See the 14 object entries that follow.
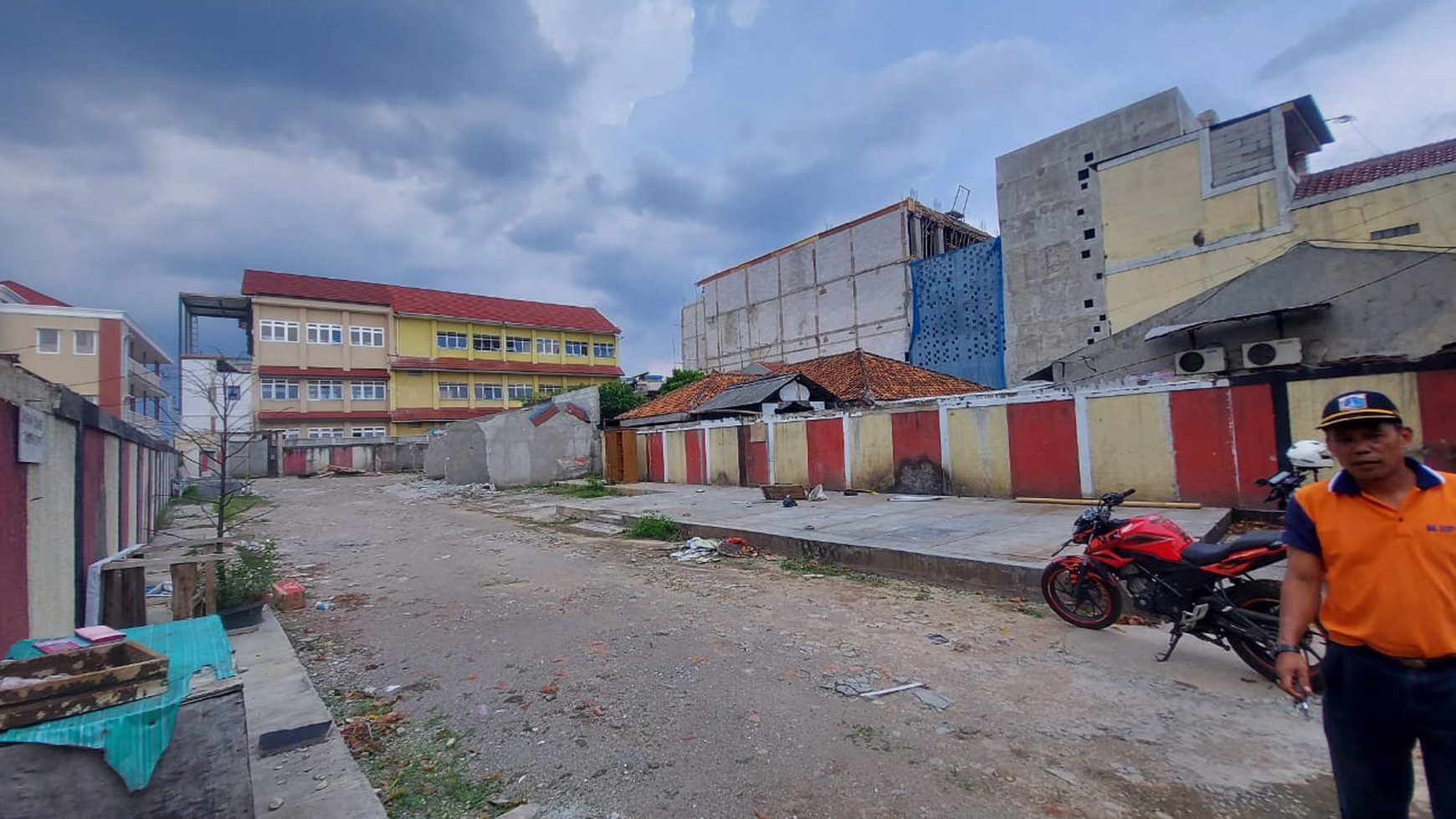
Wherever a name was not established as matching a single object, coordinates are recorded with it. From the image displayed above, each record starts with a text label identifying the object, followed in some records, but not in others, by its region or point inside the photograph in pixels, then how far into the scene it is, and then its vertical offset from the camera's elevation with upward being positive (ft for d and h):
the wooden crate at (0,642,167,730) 6.56 -2.42
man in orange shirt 5.74 -1.90
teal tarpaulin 6.60 -2.79
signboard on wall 11.75 +0.67
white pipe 15.49 -3.09
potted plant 18.56 -3.88
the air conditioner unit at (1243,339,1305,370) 40.16 +4.11
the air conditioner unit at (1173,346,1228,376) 43.91 +4.15
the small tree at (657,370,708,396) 118.62 +12.26
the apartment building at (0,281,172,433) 82.94 +17.07
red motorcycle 13.04 -3.78
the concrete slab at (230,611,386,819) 9.13 -5.02
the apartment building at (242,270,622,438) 118.21 +20.61
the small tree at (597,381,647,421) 99.30 +7.48
